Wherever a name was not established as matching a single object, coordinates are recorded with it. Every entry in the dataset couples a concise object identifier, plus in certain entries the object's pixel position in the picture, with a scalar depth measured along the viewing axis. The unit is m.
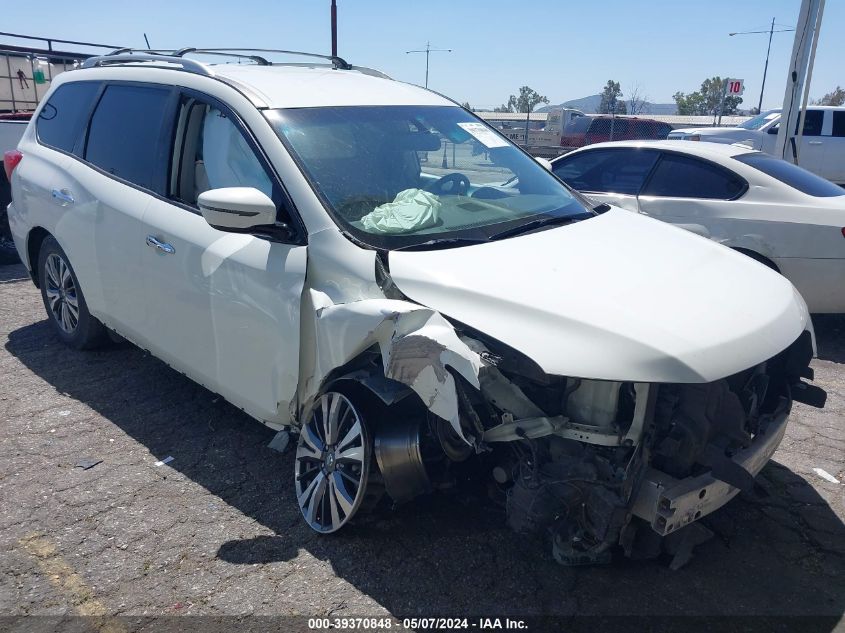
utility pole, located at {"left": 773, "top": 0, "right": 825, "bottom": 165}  8.90
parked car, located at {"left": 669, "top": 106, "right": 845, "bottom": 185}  15.30
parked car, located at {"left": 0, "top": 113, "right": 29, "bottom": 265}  7.38
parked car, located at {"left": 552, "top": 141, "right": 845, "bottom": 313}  5.55
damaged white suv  2.60
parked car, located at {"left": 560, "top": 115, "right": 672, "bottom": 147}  22.11
